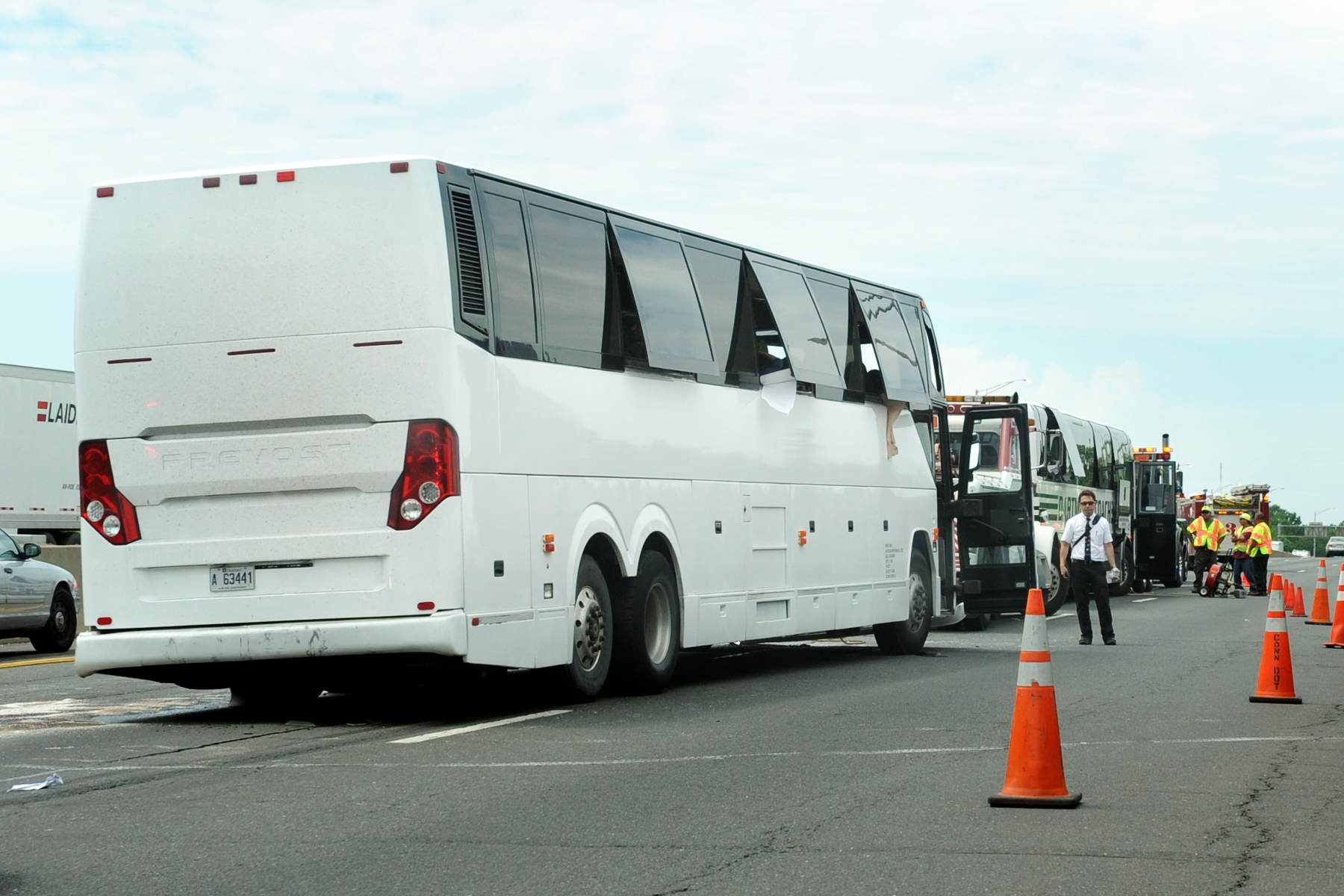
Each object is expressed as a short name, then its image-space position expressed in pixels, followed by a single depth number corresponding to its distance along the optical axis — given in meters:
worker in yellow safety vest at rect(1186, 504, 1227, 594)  38.72
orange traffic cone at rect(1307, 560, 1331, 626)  25.65
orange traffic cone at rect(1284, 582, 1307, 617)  29.20
